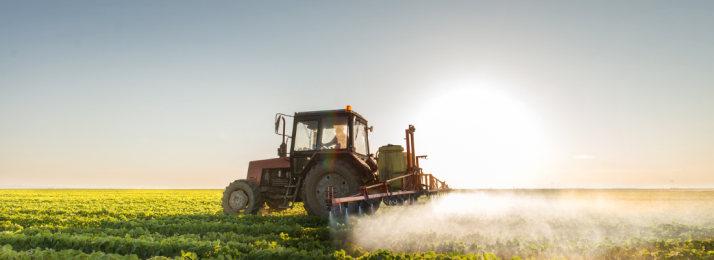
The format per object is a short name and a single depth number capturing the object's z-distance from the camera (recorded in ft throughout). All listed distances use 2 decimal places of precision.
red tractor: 25.02
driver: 28.02
